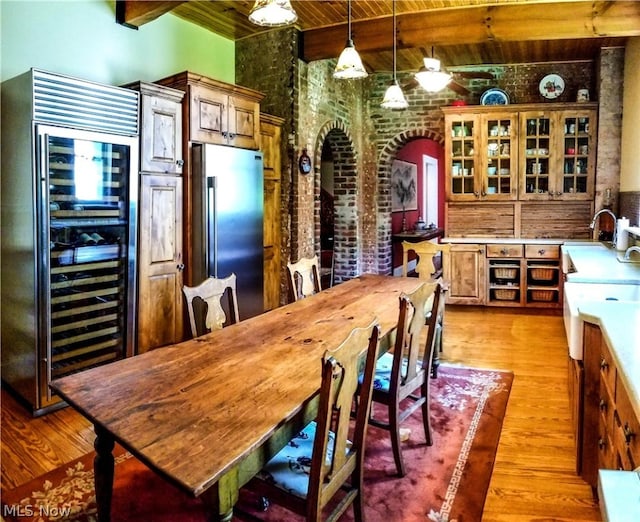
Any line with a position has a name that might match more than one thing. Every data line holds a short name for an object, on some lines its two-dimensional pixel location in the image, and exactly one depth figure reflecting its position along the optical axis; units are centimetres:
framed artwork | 830
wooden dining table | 131
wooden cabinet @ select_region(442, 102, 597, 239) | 573
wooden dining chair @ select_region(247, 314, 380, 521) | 150
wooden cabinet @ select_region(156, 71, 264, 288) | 384
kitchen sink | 239
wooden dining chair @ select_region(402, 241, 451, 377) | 399
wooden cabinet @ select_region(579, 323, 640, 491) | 153
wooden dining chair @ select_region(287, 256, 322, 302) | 317
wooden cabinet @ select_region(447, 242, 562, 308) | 564
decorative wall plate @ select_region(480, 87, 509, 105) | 614
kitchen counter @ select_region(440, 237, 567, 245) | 570
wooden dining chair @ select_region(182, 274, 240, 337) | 239
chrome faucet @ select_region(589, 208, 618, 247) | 511
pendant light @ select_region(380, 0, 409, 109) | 331
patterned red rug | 210
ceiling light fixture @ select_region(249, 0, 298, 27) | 218
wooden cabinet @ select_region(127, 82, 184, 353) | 356
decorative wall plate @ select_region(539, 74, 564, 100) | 602
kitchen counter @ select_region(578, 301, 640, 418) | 144
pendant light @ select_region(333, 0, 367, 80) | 279
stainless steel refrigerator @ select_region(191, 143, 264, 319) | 389
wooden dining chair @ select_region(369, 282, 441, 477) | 224
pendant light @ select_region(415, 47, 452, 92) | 333
